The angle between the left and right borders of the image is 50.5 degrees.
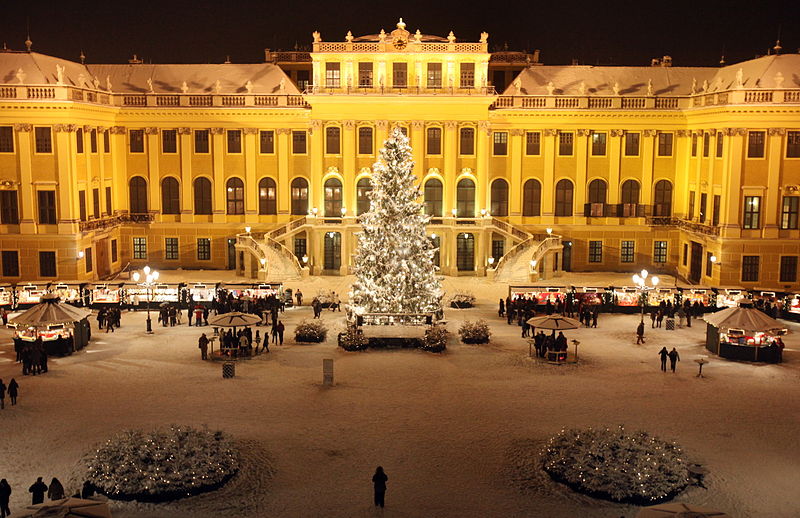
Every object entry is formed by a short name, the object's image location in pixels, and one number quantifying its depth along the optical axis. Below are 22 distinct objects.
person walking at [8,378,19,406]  29.05
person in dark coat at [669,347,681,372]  33.91
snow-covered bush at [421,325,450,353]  37.25
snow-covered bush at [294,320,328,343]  39.06
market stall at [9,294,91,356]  35.31
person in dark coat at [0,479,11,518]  20.77
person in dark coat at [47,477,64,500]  20.97
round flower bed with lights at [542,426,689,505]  22.20
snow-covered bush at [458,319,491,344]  38.84
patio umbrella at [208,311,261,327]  36.75
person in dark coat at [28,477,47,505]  20.89
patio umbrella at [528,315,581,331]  36.16
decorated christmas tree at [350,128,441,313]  40.62
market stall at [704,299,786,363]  35.50
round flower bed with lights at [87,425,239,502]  22.09
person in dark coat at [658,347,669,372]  34.03
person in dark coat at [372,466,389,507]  21.52
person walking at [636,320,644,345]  38.92
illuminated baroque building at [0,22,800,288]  57.16
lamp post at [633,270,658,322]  42.66
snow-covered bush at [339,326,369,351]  37.41
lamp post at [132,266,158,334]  43.28
